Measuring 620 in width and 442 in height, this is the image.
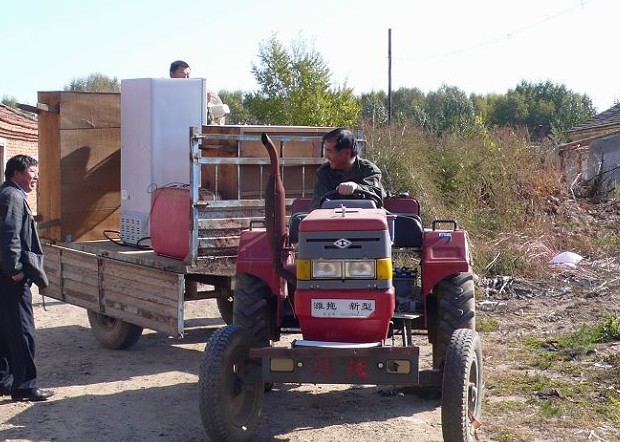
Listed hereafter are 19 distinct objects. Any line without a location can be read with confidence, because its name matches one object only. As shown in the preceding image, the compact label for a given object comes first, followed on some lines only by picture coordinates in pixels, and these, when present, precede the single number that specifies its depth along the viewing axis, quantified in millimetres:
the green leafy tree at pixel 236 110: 29609
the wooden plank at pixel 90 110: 8594
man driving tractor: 6270
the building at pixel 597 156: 17719
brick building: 20078
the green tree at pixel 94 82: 53447
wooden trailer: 7414
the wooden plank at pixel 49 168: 8648
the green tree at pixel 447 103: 48694
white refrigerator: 8219
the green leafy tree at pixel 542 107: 49862
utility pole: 38075
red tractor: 5016
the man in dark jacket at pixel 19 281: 6637
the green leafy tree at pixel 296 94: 25422
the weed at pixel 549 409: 6018
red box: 7496
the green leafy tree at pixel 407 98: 53291
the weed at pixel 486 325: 9102
